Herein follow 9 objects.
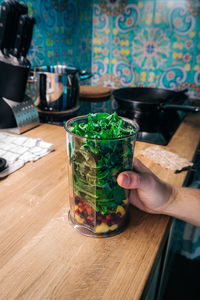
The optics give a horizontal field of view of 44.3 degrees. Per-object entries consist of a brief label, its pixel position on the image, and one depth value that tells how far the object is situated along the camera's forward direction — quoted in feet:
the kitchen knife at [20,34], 3.15
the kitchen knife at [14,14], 2.99
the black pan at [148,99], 3.55
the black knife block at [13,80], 3.08
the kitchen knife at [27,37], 3.20
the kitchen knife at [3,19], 2.92
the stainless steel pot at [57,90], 3.57
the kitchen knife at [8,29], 2.94
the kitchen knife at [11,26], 2.96
